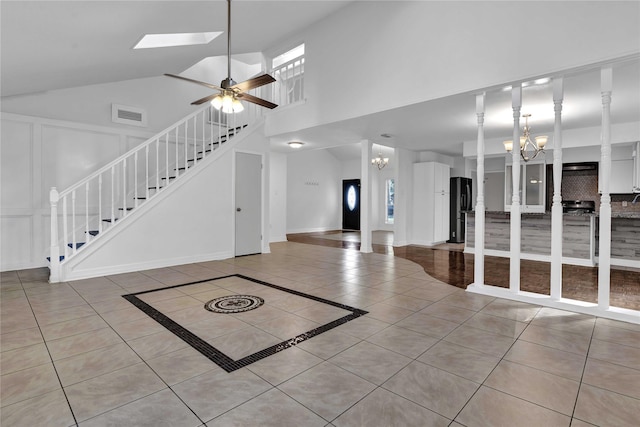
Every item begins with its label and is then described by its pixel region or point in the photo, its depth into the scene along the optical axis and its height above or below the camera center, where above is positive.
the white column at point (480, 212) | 3.96 -0.04
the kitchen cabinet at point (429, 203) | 8.49 +0.15
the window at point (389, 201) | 12.80 +0.30
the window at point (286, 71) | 6.64 +3.22
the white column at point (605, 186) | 3.13 +0.24
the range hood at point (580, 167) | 7.80 +1.07
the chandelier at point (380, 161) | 10.79 +1.63
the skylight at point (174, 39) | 4.49 +2.50
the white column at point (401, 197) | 8.33 +0.30
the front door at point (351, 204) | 13.05 +0.18
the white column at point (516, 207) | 3.75 +0.03
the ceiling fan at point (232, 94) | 3.54 +1.33
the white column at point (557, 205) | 3.45 +0.05
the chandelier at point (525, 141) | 5.66 +1.28
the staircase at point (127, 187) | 4.59 +0.37
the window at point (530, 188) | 8.38 +0.57
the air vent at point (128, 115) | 6.28 +1.86
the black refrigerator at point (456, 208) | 9.13 +0.03
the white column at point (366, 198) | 7.22 +0.24
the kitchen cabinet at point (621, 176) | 7.12 +0.76
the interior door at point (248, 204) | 6.72 +0.08
